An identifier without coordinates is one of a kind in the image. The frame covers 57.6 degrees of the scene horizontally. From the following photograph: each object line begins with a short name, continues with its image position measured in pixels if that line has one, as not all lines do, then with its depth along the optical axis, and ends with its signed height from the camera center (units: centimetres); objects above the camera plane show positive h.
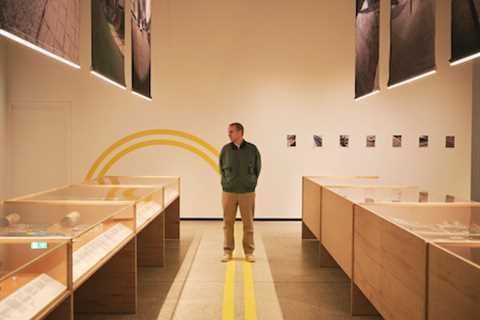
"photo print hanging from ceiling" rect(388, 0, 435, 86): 383 +107
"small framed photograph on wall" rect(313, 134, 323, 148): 920 +23
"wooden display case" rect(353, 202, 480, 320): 257 -64
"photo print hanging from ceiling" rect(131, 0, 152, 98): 523 +135
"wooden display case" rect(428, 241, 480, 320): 193 -61
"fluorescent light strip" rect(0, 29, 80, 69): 261 +71
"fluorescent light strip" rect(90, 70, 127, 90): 402 +72
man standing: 581 -42
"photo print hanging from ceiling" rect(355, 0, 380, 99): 531 +135
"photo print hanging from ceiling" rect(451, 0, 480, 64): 313 +92
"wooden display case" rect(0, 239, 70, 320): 204 -65
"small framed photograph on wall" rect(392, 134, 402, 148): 923 +31
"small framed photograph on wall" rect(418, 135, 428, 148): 924 +23
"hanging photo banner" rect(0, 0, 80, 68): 265 +87
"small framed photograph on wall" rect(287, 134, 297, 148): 918 +25
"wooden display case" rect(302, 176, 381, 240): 586 -63
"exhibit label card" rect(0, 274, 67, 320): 203 -74
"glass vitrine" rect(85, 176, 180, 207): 601 -44
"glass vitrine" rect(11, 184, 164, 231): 438 -48
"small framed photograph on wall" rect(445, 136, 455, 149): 924 +23
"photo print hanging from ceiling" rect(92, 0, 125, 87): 397 +111
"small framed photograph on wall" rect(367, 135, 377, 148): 923 +28
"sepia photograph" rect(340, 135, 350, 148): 922 +26
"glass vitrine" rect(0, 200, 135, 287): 293 -57
